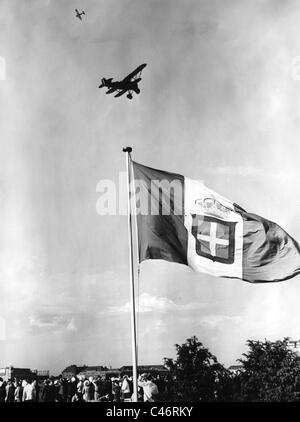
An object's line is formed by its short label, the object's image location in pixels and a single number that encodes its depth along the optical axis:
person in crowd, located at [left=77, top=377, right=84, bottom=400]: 24.12
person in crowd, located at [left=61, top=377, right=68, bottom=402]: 24.27
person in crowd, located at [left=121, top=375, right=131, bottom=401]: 23.67
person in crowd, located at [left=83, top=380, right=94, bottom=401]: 23.39
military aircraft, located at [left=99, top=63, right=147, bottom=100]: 38.59
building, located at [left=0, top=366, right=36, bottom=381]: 48.94
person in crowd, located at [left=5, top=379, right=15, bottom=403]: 24.69
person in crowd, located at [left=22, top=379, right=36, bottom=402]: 23.12
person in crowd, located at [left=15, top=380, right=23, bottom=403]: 24.01
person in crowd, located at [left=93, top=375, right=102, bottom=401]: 23.22
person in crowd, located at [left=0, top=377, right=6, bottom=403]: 24.59
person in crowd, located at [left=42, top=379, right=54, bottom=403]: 23.63
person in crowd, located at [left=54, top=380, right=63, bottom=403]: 24.09
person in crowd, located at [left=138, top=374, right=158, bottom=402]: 20.39
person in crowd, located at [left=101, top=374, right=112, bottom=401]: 23.19
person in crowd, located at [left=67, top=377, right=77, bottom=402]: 24.47
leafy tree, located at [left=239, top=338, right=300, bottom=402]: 25.00
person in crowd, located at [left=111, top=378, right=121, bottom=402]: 24.83
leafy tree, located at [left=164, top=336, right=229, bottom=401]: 23.97
